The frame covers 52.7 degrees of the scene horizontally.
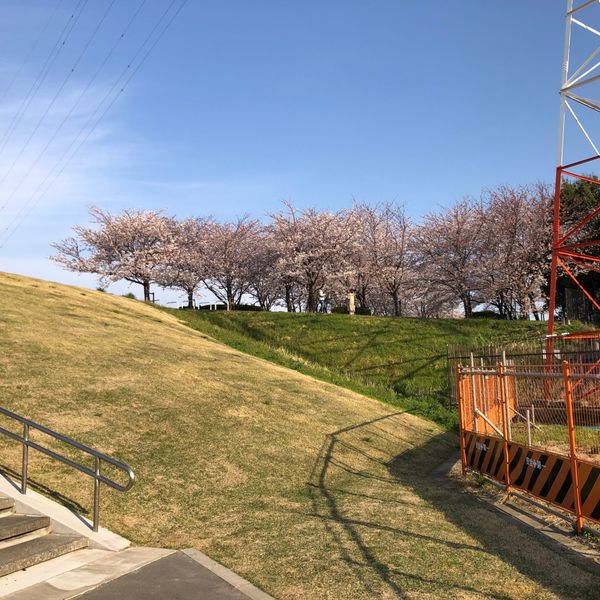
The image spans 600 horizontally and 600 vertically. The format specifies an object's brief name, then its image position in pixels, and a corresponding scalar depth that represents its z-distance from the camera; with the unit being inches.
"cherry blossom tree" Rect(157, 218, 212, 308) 2389.3
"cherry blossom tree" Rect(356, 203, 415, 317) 2160.4
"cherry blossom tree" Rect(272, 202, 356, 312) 2183.8
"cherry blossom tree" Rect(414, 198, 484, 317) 1926.7
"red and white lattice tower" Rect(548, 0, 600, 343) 759.1
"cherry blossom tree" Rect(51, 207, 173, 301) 2338.8
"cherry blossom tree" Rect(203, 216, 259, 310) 2439.7
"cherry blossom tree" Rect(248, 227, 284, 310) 2391.7
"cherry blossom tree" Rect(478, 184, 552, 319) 1839.3
